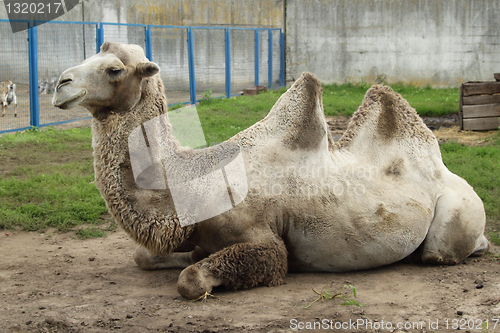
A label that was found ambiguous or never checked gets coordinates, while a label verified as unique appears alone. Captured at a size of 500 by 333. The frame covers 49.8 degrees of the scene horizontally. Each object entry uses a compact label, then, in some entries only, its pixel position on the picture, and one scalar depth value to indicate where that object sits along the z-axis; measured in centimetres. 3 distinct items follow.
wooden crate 1059
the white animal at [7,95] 1111
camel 363
